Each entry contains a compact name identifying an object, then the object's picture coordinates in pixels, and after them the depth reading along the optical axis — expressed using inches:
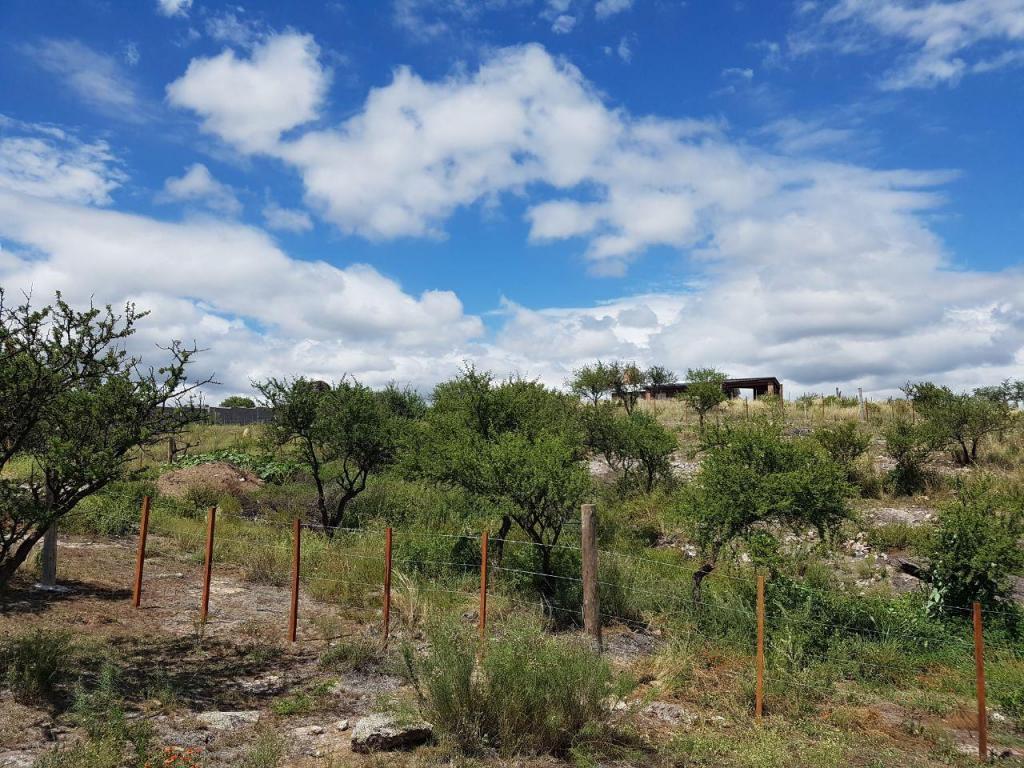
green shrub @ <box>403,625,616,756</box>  247.8
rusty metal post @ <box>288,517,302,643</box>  382.6
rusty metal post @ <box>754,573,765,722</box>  295.9
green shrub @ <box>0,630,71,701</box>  269.1
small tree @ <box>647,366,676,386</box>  2126.0
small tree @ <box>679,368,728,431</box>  1385.3
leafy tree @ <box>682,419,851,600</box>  416.8
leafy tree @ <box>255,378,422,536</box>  733.3
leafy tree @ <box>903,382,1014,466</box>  970.1
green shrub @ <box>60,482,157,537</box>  692.7
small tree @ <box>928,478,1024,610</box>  427.8
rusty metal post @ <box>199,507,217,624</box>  410.6
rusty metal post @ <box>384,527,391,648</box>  369.7
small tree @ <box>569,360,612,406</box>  1718.4
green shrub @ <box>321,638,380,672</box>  339.0
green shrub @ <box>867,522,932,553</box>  684.1
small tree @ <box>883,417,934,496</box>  885.2
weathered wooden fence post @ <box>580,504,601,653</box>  351.9
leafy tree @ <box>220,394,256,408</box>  2160.1
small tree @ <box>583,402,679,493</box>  934.4
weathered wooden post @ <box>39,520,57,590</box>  450.3
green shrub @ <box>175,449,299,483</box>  1083.9
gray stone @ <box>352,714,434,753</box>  242.8
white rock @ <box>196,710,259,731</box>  262.7
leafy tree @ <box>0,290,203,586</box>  278.5
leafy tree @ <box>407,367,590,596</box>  480.1
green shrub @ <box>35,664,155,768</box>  216.7
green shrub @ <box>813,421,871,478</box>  950.4
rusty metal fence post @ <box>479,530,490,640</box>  361.6
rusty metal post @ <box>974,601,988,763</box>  266.8
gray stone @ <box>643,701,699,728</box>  288.4
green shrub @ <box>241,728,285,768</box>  226.7
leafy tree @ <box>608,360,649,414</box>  1707.7
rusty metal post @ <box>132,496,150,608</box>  438.3
